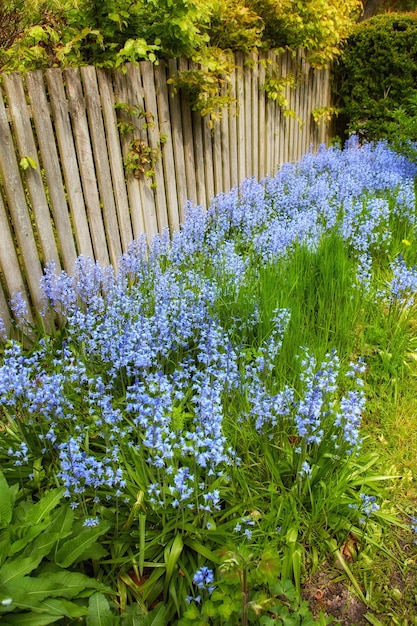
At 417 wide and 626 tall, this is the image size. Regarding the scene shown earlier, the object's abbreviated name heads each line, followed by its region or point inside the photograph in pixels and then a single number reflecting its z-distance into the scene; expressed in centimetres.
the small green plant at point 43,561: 160
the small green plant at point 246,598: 160
